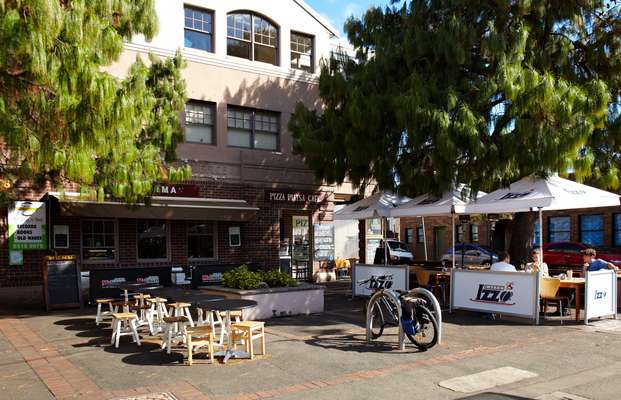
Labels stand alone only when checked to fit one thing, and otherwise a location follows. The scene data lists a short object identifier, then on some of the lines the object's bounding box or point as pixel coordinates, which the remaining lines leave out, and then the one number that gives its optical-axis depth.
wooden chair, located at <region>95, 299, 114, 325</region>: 10.70
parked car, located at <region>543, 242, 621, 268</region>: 24.73
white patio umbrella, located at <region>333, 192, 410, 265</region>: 14.77
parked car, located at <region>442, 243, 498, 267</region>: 30.33
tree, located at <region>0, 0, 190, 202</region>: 6.32
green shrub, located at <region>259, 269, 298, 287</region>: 11.98
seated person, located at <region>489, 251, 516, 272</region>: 11.47
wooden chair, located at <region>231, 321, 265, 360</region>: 8.06
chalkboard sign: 12.95
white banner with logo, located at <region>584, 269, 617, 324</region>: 10.78
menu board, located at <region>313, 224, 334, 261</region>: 19.73
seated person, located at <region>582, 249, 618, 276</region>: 11.58
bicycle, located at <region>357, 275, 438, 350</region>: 8.51
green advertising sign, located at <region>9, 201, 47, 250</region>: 14.10
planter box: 11.17
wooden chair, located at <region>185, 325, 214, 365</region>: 7.84
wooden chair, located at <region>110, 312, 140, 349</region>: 8.93
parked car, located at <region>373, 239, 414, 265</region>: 30.02
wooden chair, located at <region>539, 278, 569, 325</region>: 11.28
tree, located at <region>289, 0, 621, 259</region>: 11.85
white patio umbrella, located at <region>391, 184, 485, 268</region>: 13.17
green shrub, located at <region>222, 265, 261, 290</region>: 11.38
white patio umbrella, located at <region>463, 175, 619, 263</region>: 11.35
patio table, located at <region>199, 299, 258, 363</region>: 8.02
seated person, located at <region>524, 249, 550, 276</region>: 11.93
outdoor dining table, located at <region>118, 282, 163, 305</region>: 11.21
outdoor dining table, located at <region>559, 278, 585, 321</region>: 11.17
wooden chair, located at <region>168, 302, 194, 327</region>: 9.73
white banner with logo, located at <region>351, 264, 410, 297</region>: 13.32
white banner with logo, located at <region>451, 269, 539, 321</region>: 10.83
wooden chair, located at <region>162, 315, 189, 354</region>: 8.30
